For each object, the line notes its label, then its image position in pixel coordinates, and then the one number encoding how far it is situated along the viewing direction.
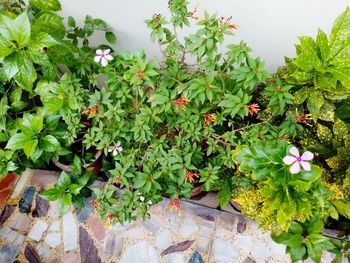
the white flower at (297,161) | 0.37
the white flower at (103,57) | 0.44
